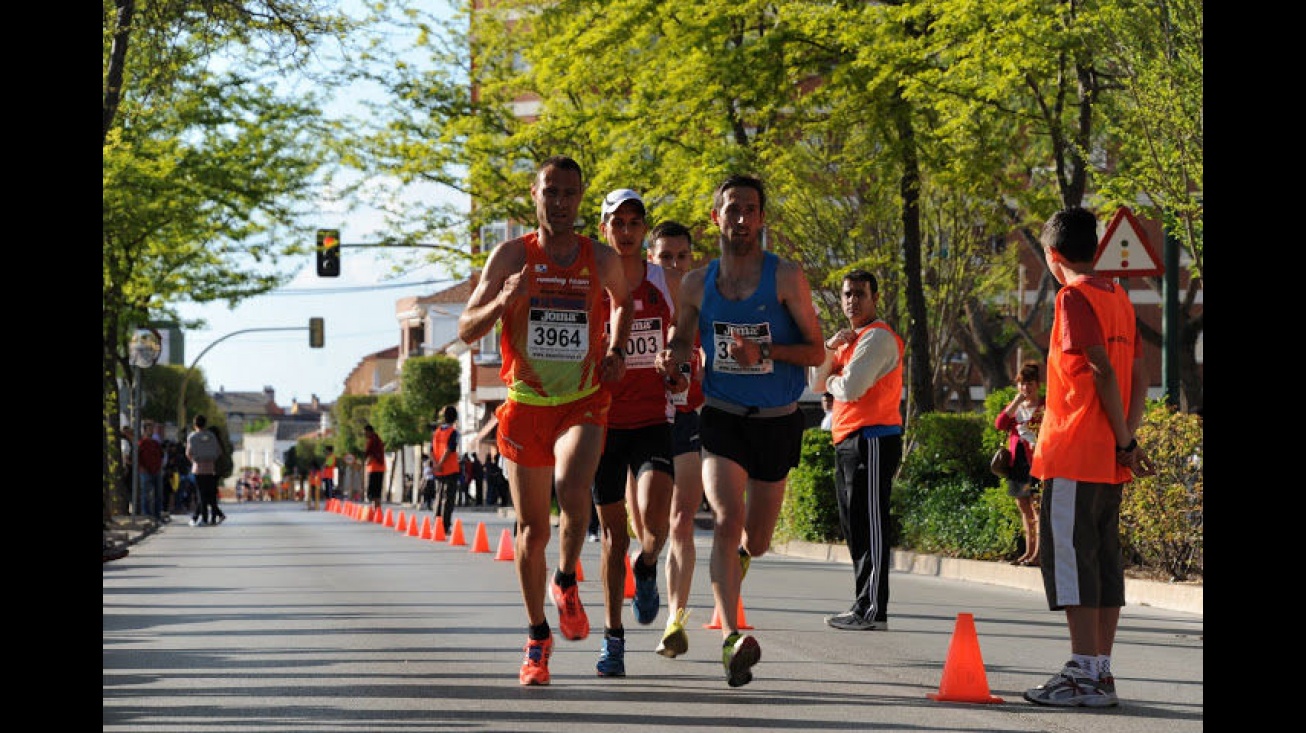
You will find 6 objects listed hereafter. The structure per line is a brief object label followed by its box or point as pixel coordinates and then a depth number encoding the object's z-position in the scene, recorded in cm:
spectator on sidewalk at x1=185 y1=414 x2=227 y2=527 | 3369
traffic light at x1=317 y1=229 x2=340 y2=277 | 4038
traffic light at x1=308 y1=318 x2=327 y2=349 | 6819
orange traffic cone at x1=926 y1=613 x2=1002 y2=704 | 784
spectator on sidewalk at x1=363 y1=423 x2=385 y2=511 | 3847
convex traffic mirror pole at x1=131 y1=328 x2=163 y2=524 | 3670
